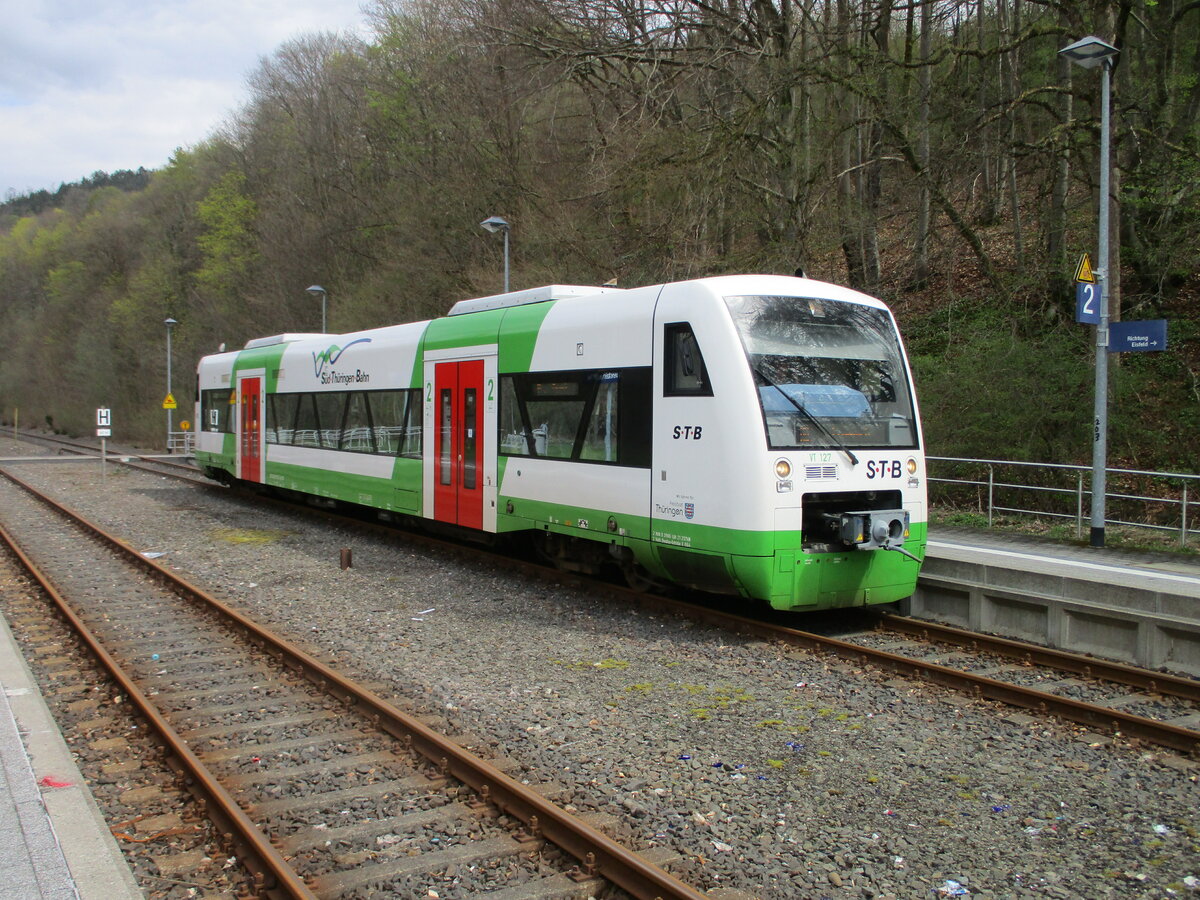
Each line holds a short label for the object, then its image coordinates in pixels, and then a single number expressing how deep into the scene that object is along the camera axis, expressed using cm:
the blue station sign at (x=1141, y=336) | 1207
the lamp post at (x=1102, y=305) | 1183
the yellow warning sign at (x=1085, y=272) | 1216
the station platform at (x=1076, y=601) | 768
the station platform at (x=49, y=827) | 398
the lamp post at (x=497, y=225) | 2077
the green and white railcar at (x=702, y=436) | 826
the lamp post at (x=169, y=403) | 3997
